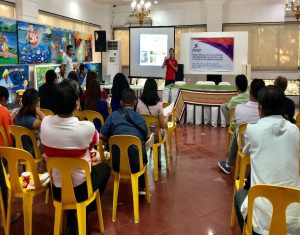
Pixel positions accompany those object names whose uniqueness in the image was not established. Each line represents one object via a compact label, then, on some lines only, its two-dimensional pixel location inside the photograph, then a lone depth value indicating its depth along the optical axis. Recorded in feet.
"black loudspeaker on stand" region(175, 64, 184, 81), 30.45
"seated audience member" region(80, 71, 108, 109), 14.39
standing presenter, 28.02
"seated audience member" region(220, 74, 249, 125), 13.61
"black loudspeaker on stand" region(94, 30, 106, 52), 33.96
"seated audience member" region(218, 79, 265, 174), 11.12
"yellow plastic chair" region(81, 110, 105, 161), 12.86
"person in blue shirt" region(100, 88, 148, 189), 9.38
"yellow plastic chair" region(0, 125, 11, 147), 9.30
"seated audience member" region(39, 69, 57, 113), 14.24
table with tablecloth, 21.81
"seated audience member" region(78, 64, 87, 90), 23.14
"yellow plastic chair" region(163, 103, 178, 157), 14.99
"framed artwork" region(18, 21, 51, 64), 22.40
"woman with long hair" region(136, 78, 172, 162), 12.28
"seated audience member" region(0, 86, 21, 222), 8.91
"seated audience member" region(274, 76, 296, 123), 11.08
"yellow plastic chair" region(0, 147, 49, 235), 7.73
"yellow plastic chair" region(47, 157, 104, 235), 7.23
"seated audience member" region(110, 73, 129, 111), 13.73
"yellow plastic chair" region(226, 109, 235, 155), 14.01
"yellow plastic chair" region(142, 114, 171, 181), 11.97
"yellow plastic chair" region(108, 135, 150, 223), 9.07
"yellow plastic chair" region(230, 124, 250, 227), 8.34
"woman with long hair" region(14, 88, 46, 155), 10.52
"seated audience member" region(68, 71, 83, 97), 16.71
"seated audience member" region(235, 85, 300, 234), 5.73
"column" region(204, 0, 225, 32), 32.58
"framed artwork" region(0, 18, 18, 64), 20.46
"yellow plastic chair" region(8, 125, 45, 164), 10.14
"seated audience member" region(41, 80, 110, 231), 7.23
